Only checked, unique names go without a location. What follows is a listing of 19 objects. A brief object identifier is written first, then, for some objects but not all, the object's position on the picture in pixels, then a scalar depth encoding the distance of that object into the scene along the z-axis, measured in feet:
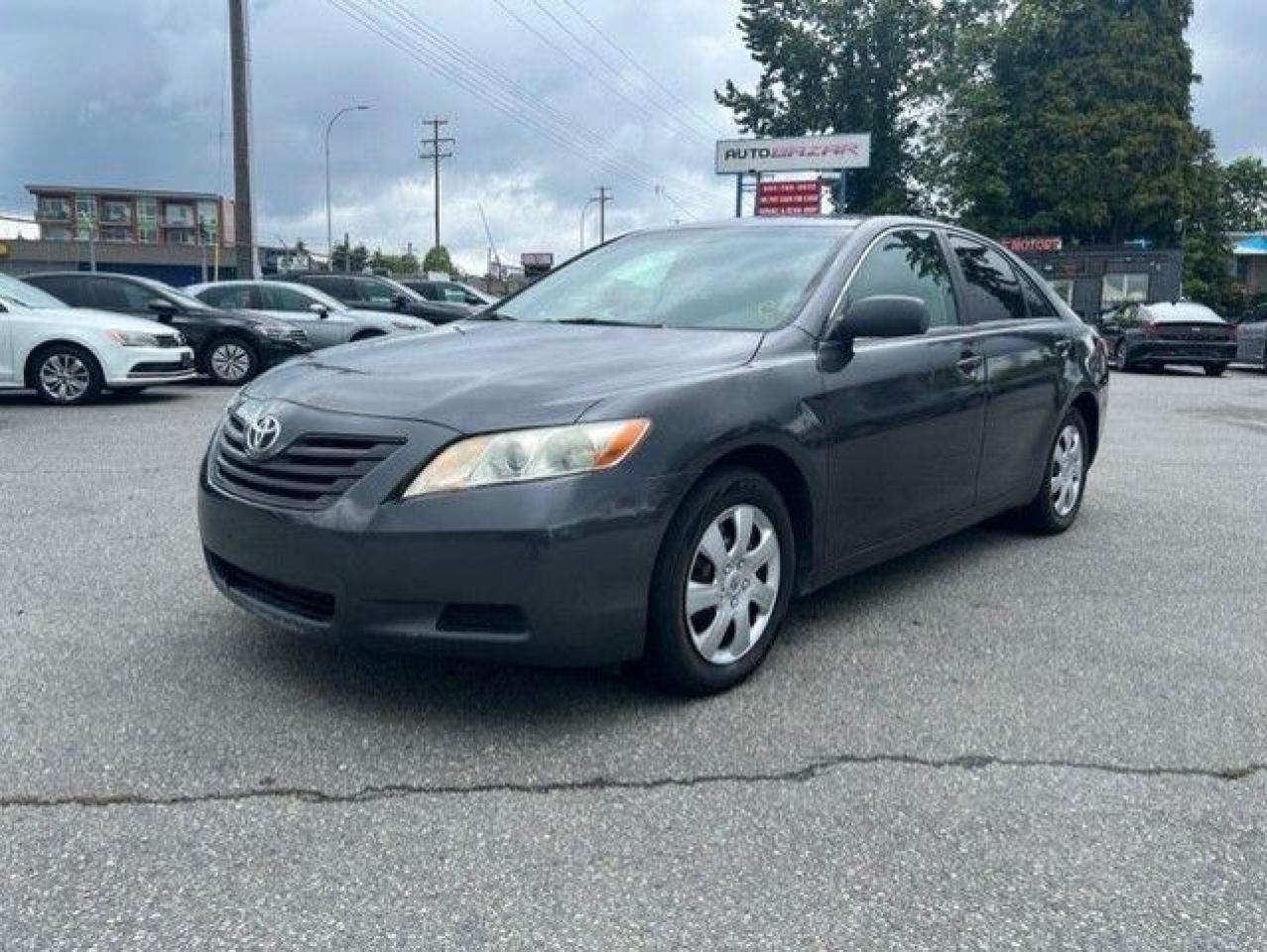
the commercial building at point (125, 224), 280.10
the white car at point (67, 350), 37.60
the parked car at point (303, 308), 50.96
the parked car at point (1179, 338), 66.08
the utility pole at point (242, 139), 75.20
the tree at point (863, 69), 142.82
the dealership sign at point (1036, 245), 120.26
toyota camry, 10.03
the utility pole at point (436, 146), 232.32
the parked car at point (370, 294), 66.23
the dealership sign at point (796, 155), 126.62
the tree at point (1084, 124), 123.24
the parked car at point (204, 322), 46.01
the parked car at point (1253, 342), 69.41
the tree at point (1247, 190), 209.97
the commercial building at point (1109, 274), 108.37
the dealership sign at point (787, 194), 132.77
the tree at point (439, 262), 268.04
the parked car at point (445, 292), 80.33
